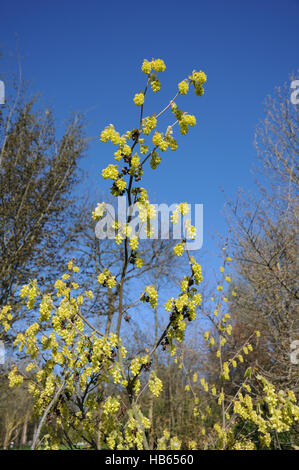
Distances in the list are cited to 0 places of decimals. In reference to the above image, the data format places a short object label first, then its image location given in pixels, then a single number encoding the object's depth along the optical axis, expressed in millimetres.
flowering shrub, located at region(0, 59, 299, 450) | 2336
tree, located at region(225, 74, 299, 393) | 6781
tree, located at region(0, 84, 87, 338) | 8078
